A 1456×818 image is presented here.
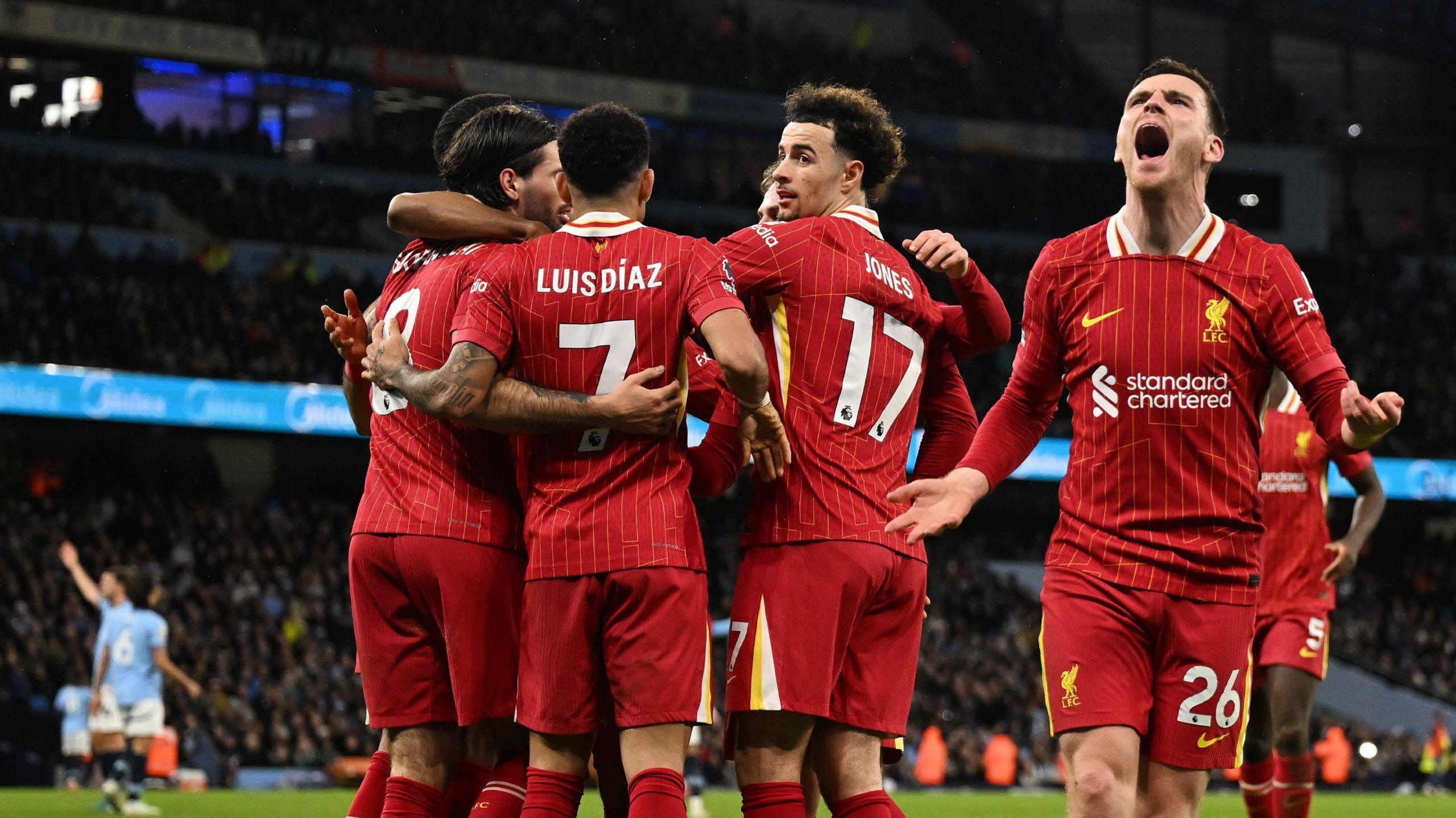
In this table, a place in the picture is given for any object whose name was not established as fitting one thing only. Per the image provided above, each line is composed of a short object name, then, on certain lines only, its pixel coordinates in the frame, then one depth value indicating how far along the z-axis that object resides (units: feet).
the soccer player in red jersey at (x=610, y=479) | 28.99
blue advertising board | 153.69
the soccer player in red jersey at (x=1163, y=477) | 28.76
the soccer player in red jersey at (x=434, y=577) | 31.42
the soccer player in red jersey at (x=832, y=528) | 30.35
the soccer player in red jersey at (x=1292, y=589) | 52.95
